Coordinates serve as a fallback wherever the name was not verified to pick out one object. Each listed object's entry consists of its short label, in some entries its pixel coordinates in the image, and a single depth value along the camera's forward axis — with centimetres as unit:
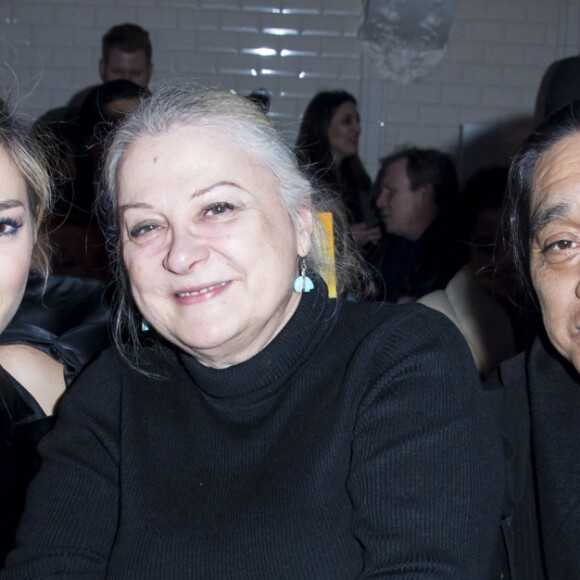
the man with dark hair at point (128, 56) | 382
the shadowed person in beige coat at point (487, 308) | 233
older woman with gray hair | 117
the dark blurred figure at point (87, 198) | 228
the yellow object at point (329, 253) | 161
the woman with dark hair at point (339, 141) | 401
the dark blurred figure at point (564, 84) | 210
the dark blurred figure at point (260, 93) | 405
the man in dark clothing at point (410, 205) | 333
